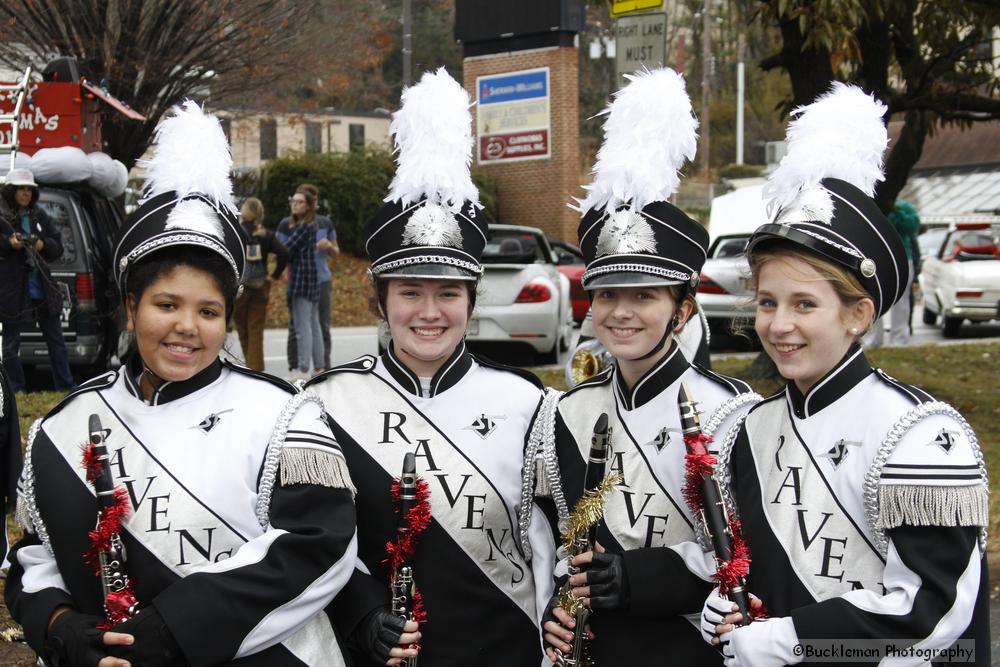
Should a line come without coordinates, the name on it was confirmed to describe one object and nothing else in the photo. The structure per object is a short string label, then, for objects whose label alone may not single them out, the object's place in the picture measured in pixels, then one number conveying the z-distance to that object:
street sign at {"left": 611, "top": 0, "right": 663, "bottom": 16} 7.26
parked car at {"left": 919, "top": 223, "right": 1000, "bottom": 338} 16.58
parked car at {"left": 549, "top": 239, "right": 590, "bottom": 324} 15.66
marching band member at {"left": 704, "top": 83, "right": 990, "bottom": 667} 2.51
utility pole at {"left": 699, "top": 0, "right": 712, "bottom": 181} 42.40
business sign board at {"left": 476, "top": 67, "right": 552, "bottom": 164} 25.30
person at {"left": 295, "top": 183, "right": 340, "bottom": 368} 12.23
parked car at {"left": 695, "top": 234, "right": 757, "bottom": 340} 14.15
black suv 10.43
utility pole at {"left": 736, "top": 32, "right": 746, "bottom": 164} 42.12
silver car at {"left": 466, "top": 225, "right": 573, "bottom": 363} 12.54
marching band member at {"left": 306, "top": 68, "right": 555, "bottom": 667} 3.27
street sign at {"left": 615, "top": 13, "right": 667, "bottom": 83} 7.26
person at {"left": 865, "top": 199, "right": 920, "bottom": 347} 12.48
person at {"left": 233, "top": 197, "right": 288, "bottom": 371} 11.09
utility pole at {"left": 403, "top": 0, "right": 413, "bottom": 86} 21.47
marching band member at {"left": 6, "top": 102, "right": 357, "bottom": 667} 2.60
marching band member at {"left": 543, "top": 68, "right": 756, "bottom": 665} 3.03
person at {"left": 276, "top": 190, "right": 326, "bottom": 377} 11.61
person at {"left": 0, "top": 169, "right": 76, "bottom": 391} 9.21
